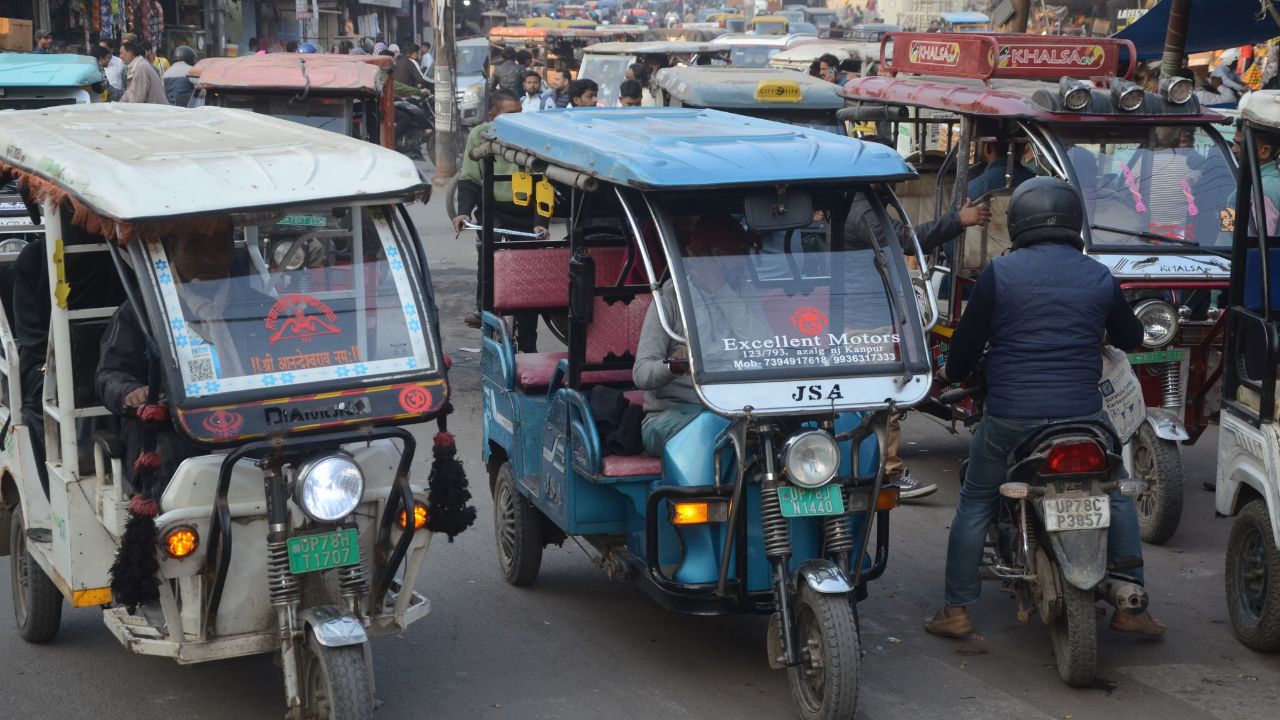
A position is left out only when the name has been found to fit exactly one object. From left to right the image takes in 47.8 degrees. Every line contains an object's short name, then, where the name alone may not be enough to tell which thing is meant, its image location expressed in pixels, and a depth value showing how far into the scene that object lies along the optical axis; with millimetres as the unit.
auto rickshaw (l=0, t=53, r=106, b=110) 10961
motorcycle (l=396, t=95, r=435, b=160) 26016
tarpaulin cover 13711
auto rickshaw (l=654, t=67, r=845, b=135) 13234
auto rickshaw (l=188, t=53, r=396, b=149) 13789
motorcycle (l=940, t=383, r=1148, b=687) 4848
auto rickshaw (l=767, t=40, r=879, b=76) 20594
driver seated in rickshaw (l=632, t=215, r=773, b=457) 4797
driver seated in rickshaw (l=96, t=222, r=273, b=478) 4262
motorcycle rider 4969
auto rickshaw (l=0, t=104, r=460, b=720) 4145
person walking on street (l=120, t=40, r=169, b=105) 16047
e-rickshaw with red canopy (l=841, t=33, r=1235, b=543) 6844
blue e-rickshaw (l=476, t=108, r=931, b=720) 4574
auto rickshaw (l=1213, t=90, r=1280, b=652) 5113
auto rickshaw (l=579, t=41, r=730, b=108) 22734
